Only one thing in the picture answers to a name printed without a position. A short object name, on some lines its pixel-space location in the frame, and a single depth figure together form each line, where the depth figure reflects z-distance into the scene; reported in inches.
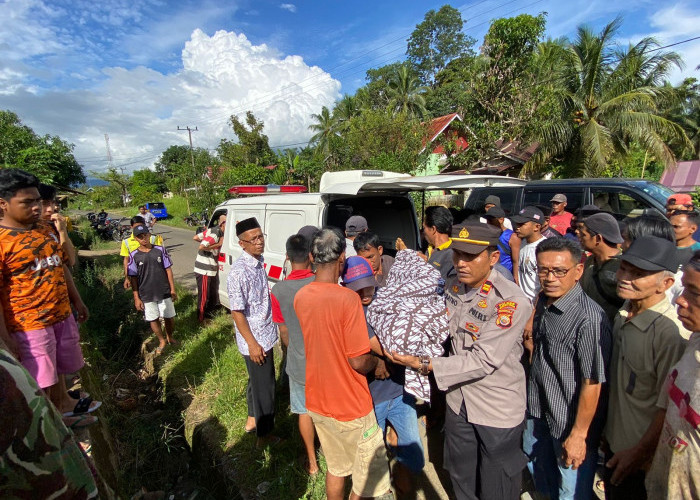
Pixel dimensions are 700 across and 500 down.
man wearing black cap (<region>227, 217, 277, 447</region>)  104.7
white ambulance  135.4
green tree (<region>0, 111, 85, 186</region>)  364.2
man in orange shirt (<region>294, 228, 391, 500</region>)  72.2
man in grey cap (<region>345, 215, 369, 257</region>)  127.0
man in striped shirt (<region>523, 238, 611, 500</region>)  66.7
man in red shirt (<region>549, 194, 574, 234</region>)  176.2
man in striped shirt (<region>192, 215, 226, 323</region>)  206.7
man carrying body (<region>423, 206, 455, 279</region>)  119.6
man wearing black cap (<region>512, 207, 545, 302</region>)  123.5
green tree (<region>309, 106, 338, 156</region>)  1080.3
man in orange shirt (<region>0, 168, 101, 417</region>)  89.4
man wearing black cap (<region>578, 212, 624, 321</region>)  87.8
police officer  68.8
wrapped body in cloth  73.9
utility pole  1014.2
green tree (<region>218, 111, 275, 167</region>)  806.5
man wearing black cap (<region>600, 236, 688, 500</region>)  61.1
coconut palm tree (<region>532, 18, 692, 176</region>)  461.7
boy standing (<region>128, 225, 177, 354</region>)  173.6
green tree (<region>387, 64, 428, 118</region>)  1005.8
